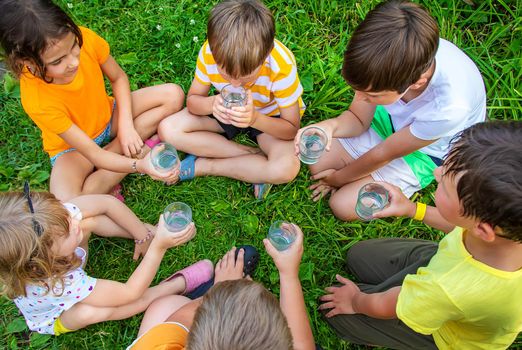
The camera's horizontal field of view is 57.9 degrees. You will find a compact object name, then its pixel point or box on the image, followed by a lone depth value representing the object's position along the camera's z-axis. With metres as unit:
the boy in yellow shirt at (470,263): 1.74
